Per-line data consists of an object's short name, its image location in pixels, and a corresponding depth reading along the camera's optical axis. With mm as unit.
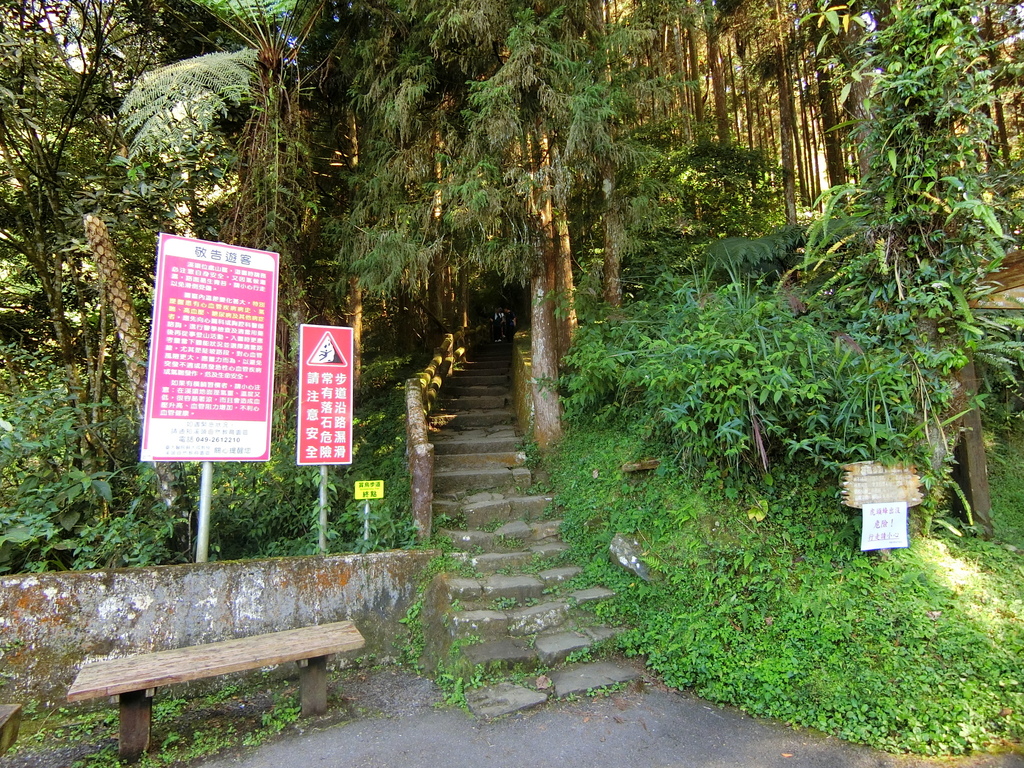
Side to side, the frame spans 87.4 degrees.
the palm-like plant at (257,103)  5551
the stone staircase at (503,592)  4176
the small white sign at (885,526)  3945
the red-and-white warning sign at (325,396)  5004
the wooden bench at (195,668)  3252
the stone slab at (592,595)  4742
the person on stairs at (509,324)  15219
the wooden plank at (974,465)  4359
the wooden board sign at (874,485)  3957
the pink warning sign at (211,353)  4215
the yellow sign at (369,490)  5188
